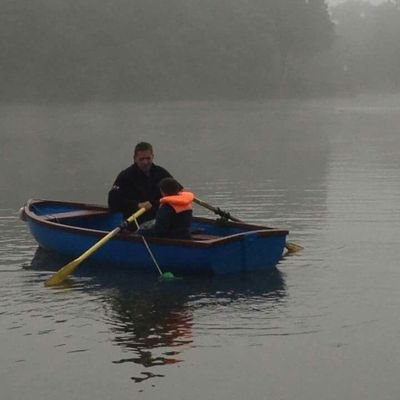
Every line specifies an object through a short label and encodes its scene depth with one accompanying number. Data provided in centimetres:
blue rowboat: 1151
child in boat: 1184
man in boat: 1264
